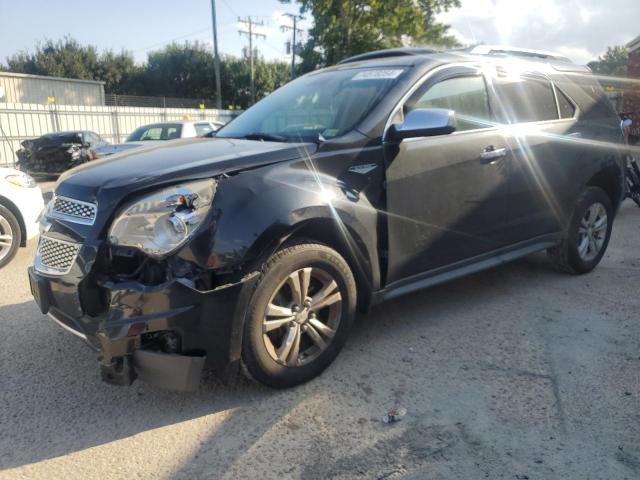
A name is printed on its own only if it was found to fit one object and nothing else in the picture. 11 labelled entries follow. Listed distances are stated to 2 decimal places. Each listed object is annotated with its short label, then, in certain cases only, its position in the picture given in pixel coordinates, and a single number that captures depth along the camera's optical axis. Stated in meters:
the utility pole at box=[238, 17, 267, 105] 47.41
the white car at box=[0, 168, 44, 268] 5.63
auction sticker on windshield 3.56
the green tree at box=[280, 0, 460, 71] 31.55
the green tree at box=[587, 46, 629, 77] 81.81
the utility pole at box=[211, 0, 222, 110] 30.75
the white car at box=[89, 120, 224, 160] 11.88
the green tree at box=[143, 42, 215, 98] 49.16
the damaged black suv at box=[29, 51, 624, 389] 2.55
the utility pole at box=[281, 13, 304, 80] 41.84
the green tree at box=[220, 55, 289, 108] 48.72
